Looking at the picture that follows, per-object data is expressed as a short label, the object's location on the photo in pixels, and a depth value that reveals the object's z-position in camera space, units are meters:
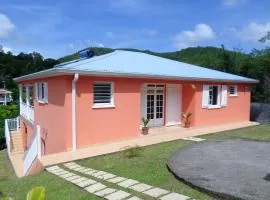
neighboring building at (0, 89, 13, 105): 42.84
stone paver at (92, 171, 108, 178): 7.39
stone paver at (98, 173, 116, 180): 7.08
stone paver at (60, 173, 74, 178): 7.58
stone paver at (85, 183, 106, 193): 6.28
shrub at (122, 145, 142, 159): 9.41
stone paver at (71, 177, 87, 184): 7.00
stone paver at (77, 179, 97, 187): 6.68
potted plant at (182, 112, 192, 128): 15.71
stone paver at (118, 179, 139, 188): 6.43
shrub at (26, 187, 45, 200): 2.27
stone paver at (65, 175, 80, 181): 7.27
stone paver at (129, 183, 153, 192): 6.10
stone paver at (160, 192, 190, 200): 5.47
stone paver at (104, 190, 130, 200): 5.69
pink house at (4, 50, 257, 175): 11.10
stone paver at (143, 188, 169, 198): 5.75
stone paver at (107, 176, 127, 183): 6.79
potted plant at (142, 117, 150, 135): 13.62
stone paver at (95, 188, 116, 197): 5.96
